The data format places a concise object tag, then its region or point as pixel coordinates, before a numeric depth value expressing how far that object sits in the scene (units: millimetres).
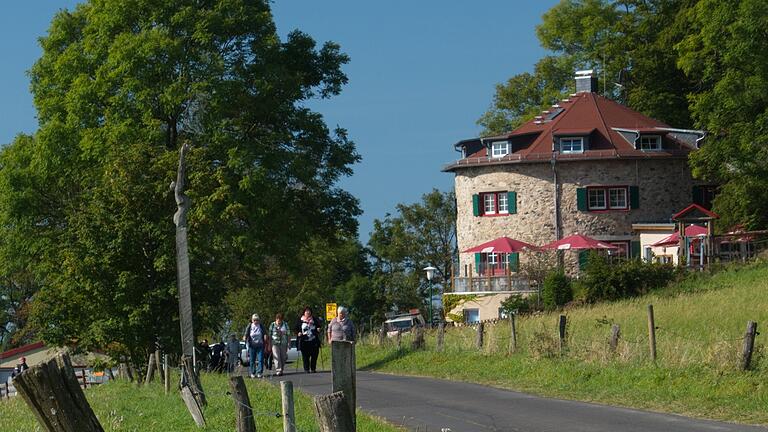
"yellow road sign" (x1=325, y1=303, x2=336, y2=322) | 61131
